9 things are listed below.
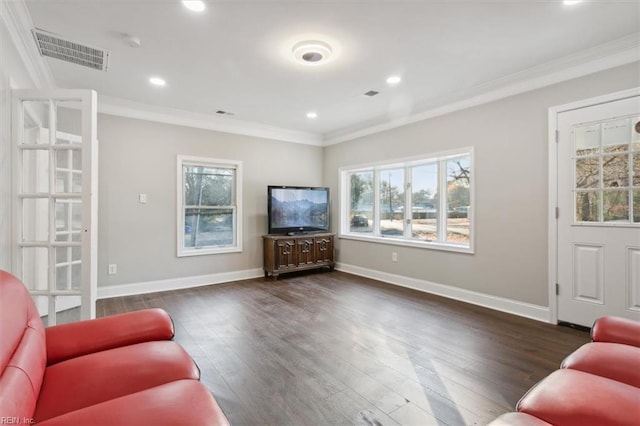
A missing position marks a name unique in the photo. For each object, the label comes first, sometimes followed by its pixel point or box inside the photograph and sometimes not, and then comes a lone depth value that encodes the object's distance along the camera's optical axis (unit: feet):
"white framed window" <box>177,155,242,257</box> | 14.82
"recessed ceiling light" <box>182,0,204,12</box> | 6.80
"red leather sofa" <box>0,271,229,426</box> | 3.17
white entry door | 8.58
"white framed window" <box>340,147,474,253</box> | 12.97
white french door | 7.24
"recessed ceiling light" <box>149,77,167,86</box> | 10.92
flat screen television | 16.58
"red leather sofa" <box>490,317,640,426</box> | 3.28
